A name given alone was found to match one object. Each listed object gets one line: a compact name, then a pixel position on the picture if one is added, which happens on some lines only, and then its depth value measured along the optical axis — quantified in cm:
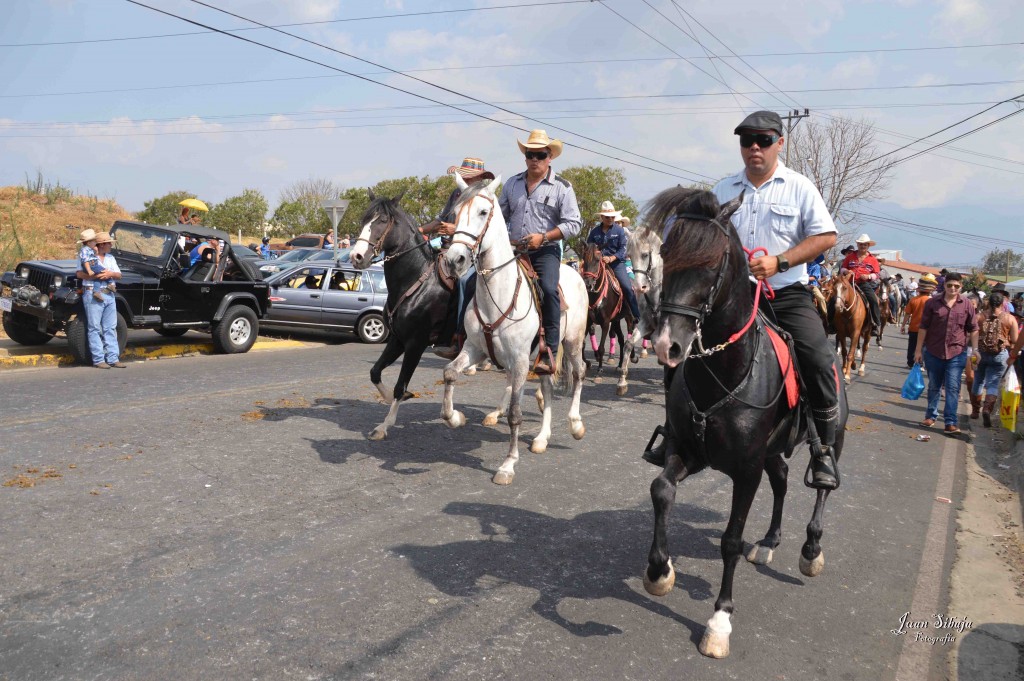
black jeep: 1274
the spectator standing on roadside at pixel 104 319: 1234
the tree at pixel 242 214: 5941
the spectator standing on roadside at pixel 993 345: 1251
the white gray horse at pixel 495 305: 652
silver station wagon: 1795
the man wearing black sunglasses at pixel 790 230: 462
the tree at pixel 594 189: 5440
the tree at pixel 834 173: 5144
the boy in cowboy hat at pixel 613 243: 1338
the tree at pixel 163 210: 5534
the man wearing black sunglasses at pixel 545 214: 762
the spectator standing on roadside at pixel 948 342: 1149
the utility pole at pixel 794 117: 4672
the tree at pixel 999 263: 9592
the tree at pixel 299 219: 6462
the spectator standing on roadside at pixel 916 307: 1728
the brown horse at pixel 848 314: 1519
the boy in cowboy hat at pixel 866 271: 1652
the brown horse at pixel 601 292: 1293
